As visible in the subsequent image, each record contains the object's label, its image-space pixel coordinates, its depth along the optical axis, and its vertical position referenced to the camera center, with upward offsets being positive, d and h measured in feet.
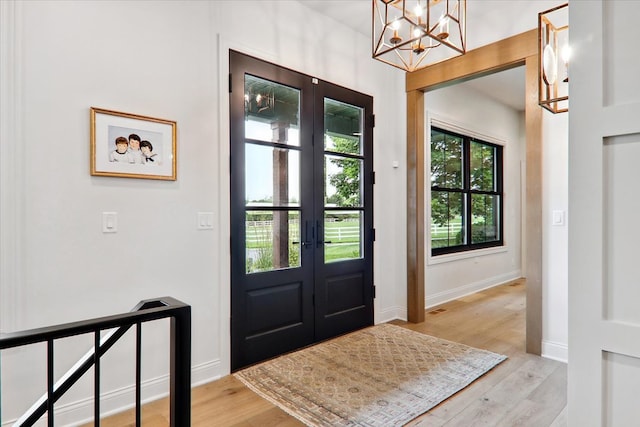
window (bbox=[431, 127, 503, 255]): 16.60 +1.06
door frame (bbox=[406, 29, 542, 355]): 9.99 +1.90
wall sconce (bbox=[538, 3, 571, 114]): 6.91 +2.95
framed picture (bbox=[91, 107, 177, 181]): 7.13 +1.46
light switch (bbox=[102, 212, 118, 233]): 7.18 -0.12
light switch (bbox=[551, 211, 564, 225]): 9.66 -0.12
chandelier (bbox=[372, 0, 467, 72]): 6.95 +5.47
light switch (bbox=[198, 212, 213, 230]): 8.53 -0.11
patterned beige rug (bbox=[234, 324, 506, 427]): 7.09 -3.81
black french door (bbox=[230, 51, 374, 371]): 9.25 +0.14
